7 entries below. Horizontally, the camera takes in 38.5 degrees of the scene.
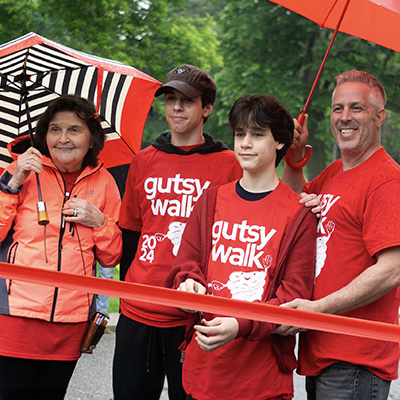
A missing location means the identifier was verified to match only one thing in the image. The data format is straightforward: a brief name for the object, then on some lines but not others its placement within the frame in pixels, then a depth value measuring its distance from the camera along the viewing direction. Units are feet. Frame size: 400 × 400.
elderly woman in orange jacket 9.39
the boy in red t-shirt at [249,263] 7.91
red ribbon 7.02
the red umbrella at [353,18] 9.25
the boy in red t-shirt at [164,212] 9.93
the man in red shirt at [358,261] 7.79
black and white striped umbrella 11.27
